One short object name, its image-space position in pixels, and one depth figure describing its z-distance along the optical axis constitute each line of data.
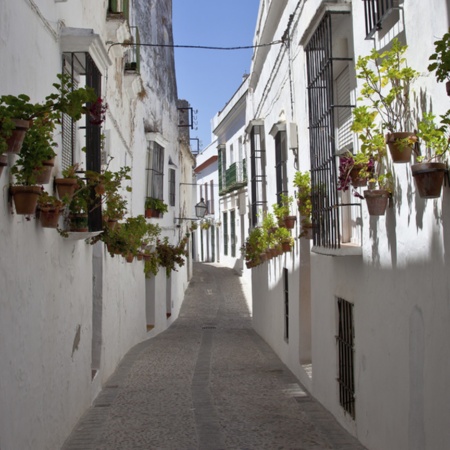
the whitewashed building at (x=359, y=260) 4.53
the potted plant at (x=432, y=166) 4.11
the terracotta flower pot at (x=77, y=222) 6.70
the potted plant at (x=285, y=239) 10.71
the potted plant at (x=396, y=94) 4.68
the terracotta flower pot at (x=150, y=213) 16.03
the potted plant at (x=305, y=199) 8.97
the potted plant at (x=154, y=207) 16.12
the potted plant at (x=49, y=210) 5.45
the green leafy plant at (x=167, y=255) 17.59
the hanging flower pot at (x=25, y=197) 4.63
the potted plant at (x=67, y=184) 6.14
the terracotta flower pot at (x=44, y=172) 4.70
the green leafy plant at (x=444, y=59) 3.61
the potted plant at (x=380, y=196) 5.37
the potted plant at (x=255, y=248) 12.88
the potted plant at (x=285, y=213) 10.42
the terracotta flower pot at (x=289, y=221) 10.36
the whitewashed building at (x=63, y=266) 4.76
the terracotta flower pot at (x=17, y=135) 4.14
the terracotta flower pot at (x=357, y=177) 5.61
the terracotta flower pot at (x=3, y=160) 3.96
